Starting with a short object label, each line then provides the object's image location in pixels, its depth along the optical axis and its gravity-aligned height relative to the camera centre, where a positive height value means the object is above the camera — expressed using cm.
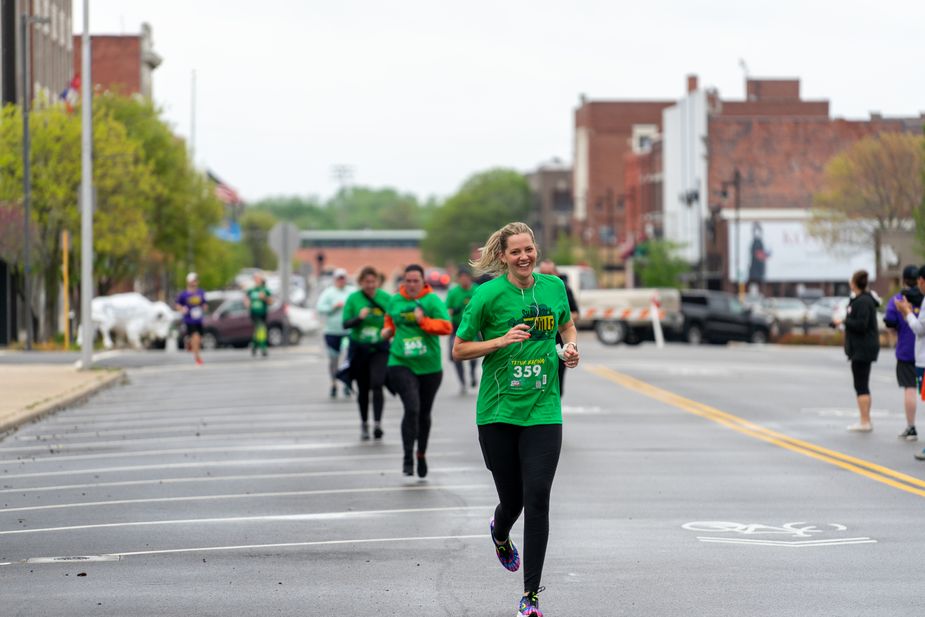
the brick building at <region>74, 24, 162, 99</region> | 9000 +1117
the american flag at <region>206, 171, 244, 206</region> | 11612 +551
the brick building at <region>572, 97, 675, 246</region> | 13488 +1070
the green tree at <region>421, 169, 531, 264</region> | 17225 +634
